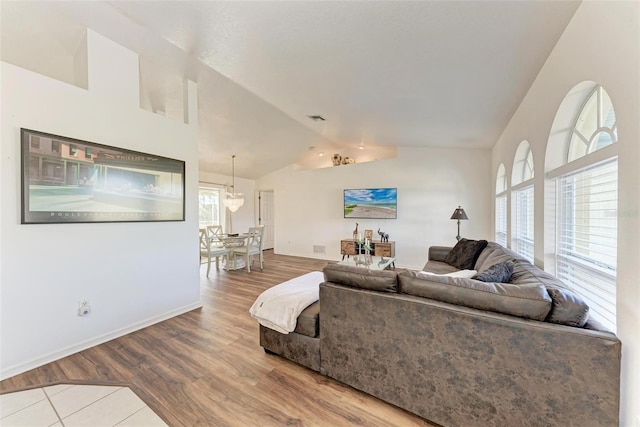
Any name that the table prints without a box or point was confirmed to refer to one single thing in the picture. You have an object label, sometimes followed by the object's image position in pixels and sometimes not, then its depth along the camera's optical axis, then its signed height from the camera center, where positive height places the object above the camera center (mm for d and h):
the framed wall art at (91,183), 2078 +295
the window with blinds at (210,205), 7028 +207
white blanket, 2039 -795
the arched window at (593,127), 1580 +597
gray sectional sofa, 1182 -771
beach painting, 5816 +222
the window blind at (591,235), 1470 -166
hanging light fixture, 5871 +255
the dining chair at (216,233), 5570 -543
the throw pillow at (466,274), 2024 -520
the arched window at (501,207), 4178 +80
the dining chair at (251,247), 5297 -764
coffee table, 3721 -814
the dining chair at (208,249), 4941 -776
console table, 5488 -826
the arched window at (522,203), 2918 +106
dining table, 5418 -759
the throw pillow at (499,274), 1778 -459
